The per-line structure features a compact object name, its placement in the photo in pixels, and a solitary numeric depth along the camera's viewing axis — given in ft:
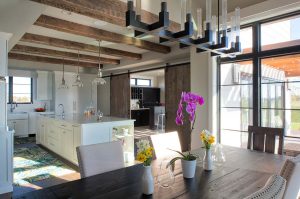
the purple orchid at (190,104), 5.19
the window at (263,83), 9.74
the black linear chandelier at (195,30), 4.60
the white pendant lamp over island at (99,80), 15.31
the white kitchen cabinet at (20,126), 23.15
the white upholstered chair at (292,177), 3.75
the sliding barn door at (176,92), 17.70
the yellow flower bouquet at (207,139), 5.75
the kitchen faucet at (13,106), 24.10
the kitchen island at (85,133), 12.70
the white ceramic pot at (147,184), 4.32
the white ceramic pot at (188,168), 5.23
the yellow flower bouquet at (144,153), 4.33
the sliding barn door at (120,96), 24.82
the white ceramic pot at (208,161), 5.88
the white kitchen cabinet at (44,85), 25.09
